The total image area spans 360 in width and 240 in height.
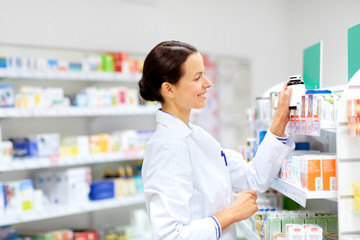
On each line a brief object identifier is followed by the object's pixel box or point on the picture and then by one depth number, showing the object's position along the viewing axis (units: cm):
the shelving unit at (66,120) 414
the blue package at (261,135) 267
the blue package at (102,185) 463
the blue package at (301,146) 277
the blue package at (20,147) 423
